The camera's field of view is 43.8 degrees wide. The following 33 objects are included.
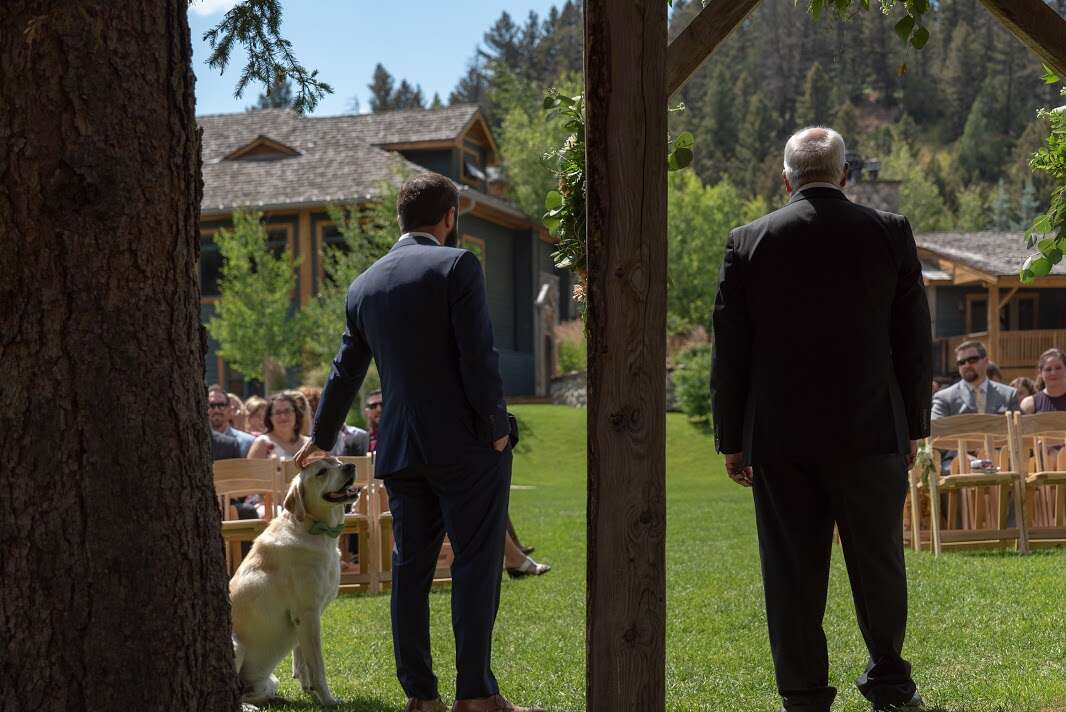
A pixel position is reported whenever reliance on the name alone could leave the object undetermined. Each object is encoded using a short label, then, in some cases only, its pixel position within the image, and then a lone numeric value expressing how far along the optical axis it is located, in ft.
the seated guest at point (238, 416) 46.34
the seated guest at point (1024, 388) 50.75
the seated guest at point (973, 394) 39.96
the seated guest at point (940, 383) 68.64
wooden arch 13.23
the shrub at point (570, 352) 148.56
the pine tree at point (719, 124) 417.08
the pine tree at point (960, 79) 468.34
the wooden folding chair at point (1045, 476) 36.09
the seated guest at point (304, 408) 35.53
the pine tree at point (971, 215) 291.99
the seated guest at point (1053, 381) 39.37
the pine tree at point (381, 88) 431.02
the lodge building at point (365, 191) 124.47
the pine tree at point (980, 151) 399.03
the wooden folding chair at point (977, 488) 35.65
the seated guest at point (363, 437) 37.19
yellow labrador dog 20.26
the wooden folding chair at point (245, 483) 29.71
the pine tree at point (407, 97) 425.28
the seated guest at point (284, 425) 35.06
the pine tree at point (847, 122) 368.48
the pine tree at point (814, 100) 458.50
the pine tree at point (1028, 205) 287.07
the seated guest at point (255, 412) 41.86
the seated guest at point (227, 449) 35.29
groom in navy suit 16.71
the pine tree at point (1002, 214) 296.30
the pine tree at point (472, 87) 454.81
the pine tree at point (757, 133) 402.72
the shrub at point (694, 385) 119.24
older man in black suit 15.49
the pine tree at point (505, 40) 437.17
